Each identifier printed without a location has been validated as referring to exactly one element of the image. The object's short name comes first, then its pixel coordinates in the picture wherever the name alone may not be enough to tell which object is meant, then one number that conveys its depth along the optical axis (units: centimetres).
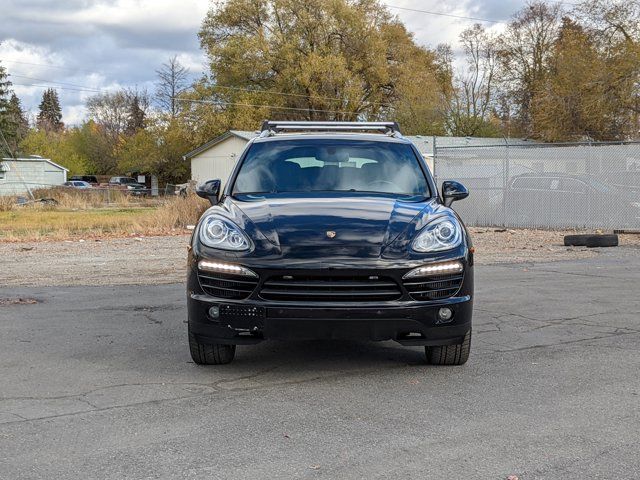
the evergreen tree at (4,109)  7481
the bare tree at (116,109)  10000
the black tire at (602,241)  1662
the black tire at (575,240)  1684
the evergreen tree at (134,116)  9962
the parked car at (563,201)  1961
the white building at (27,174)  6619
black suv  520
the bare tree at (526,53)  5562
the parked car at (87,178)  8659
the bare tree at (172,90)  7244
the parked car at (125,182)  7512
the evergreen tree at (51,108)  15625
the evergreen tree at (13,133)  7688
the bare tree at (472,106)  5384
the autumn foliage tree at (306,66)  5522
